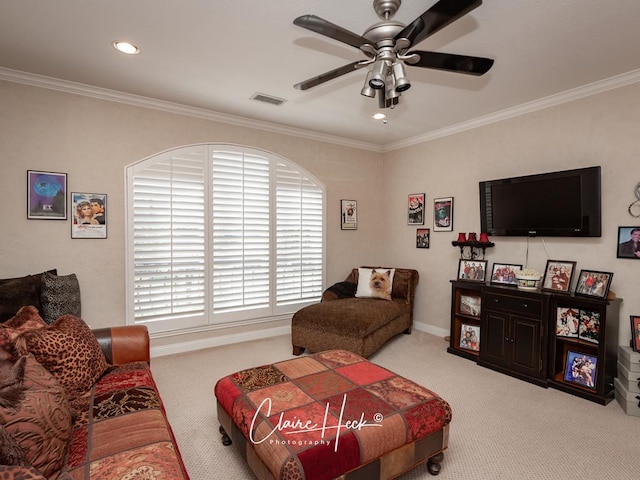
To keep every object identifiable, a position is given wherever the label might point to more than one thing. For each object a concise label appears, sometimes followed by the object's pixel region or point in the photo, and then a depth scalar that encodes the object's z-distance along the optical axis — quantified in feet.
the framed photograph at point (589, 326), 9.25
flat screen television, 10.10
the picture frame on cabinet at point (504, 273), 11.84
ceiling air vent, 11.21
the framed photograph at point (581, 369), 9.23
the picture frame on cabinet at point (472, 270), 12.72
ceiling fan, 5.02
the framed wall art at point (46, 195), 9.93
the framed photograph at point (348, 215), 16.34
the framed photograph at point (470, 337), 12.13
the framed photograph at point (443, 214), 14.46
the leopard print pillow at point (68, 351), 5.58
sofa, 3.95
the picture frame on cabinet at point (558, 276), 10.45
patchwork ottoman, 4.98
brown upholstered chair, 11.37
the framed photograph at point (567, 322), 9.73
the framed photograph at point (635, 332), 8.80
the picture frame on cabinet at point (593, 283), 9.48
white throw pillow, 14.20
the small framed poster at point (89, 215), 10.57
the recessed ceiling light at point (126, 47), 8.08
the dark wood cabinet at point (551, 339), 9.14
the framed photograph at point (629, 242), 9.46
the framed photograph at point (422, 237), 15.38
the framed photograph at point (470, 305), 12.30
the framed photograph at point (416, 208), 15.66
